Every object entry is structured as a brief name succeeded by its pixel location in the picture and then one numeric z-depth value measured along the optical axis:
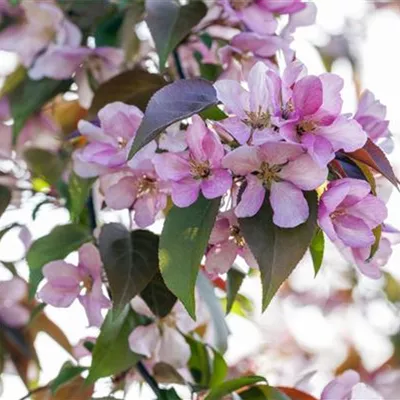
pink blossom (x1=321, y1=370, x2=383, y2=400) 0.96
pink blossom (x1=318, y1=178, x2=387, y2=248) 0.91
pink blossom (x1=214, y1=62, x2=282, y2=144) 0.90
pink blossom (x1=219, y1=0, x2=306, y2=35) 1.06
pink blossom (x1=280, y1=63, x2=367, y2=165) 0.90
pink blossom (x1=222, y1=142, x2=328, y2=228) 0.90
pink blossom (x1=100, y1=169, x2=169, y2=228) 0.97
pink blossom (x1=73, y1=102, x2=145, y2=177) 0.97
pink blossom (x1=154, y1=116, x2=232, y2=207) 0.91
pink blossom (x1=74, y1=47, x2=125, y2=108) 1.15
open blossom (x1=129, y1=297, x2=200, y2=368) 1.01
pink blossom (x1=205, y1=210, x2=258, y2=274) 0.93
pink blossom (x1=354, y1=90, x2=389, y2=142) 1.00
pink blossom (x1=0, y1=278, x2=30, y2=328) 1.29
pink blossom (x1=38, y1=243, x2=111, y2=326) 1.00
